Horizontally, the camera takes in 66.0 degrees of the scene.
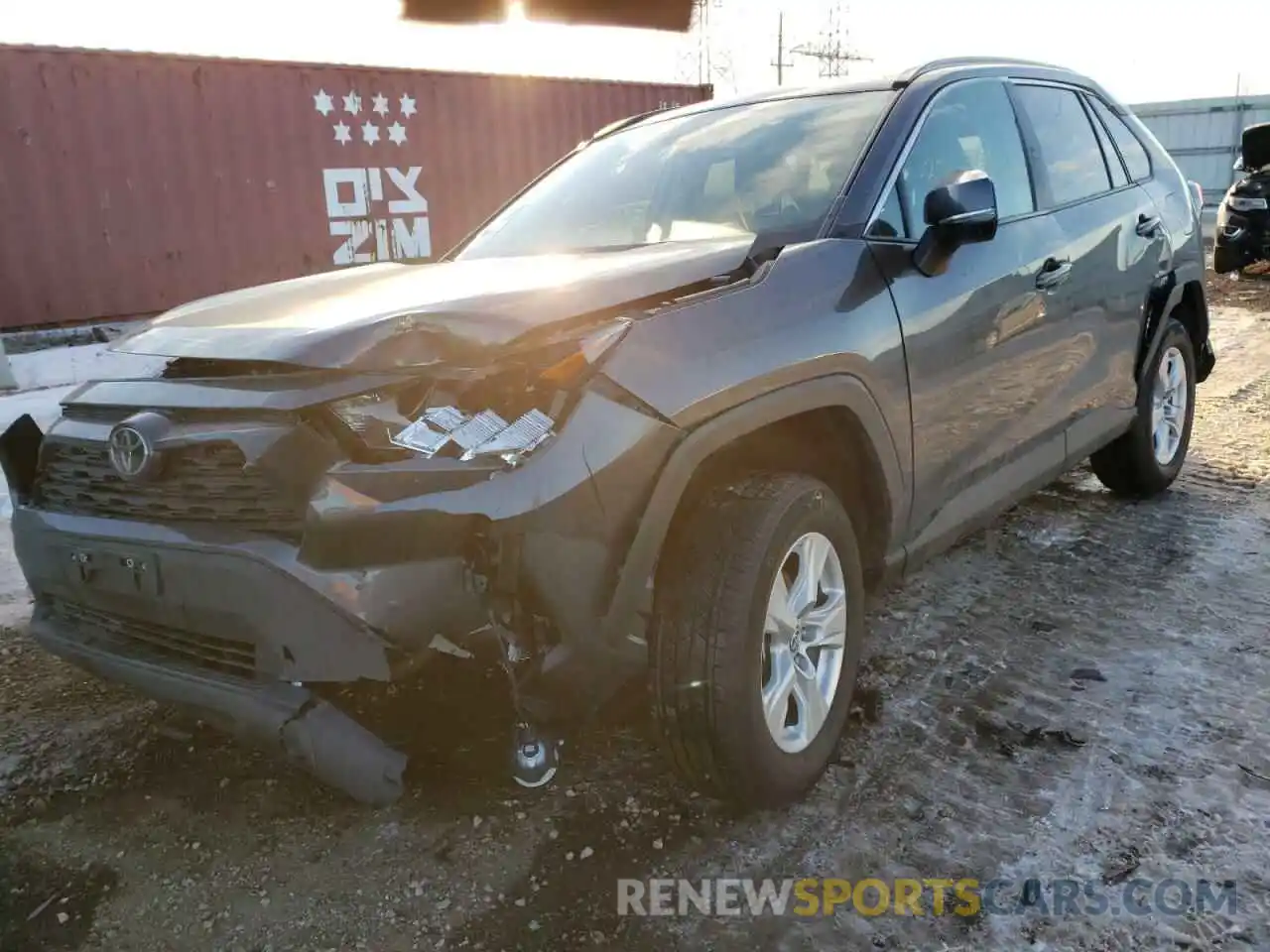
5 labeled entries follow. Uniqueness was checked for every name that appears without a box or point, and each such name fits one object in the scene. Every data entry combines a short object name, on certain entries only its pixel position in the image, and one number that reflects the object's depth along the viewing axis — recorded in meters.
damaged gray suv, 1.89
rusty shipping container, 9.42
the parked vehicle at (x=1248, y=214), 11.54
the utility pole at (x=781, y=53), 34.25
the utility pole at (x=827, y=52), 35.28
